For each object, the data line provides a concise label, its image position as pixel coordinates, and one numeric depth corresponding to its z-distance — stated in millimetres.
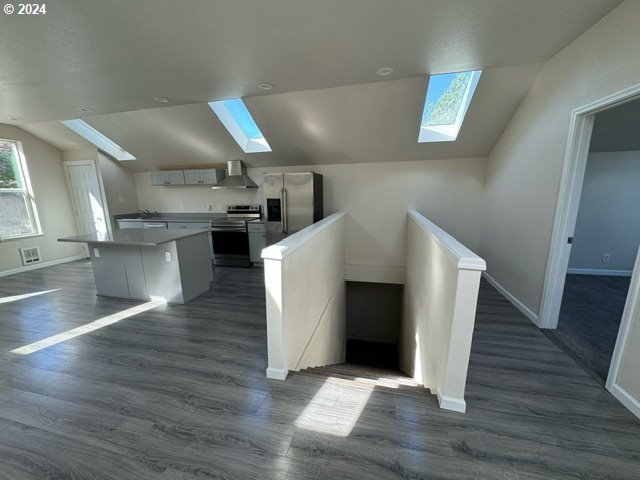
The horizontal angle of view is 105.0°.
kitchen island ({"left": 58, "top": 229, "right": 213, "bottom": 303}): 3184
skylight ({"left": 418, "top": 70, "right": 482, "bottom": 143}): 3240
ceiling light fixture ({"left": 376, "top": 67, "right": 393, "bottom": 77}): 2580
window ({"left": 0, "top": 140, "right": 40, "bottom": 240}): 4535
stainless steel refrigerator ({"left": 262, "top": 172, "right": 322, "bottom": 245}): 4477
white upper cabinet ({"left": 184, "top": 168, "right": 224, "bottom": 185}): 5168
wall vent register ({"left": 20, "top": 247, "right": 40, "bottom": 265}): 4727
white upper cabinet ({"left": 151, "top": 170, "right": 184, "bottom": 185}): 5329
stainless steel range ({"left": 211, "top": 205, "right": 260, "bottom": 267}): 4867
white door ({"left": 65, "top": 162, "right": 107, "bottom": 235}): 5375
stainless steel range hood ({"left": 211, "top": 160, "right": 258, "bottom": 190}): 5012
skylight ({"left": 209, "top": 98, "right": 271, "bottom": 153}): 3952
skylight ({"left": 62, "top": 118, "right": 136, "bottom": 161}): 4684
